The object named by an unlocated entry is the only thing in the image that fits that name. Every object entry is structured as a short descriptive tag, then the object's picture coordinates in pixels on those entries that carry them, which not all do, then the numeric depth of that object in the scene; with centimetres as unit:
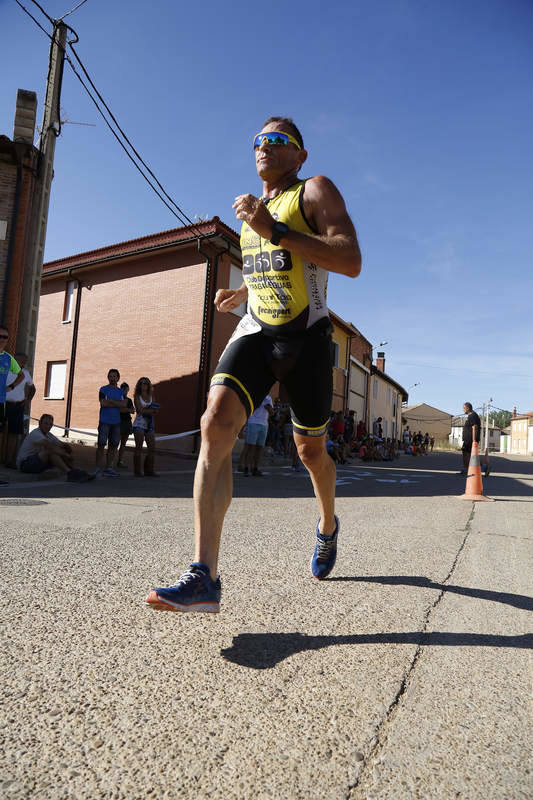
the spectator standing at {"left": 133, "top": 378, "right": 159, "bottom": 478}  867
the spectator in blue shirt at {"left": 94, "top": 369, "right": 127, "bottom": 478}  817
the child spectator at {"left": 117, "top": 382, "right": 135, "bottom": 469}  931
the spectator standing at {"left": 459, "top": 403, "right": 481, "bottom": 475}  1228
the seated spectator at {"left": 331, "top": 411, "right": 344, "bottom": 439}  1623
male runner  218
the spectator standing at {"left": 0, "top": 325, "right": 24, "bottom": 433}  677
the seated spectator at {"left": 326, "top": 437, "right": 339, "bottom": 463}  1487
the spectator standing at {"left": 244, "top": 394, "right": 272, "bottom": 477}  983
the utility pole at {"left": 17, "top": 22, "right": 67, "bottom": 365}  1052
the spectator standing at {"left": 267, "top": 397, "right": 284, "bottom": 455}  1575
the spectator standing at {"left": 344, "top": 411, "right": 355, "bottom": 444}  1761
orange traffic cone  743
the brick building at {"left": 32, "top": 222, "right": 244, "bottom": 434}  1631
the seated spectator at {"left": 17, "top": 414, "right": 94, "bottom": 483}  729
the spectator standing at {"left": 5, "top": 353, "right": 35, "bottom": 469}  768
